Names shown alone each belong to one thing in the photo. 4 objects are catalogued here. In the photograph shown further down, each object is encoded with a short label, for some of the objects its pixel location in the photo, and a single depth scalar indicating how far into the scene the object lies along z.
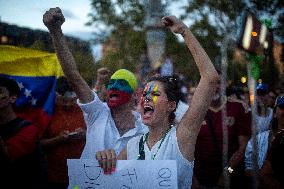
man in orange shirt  3.74
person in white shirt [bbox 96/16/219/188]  2.12
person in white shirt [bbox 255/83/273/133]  4.88
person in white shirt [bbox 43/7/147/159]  2.52
